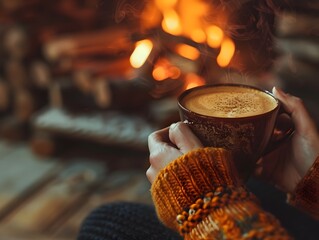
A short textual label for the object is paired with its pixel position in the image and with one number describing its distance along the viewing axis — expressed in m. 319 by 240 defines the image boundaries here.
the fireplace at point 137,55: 1.77
